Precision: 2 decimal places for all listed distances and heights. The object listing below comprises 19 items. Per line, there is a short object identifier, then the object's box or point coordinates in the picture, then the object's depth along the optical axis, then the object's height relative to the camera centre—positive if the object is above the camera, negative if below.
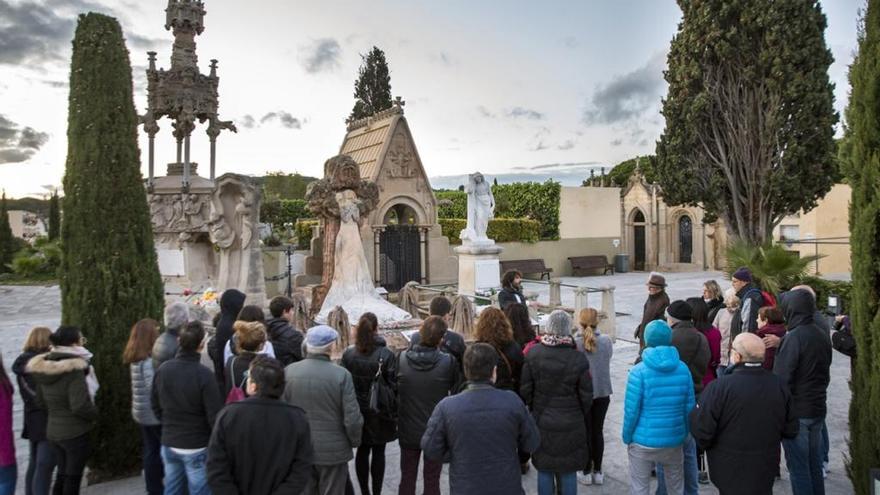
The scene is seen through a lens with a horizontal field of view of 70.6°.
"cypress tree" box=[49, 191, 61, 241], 37.01 +2.23
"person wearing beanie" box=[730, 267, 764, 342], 6.68 -0.58
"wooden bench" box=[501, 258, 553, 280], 27.83 -0.70
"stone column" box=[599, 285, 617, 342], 13.23 -1.42
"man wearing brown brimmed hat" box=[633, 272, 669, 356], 7.62 -0.63
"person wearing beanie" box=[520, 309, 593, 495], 4.70 -1.16
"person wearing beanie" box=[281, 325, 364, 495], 4.33 -1.02
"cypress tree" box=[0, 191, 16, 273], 32.88 +0.57
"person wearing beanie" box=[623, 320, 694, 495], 4.58 -1.16
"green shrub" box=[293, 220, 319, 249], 24.88 +0.73
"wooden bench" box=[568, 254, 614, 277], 30.14 -0.69
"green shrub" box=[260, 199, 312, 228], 29.55 +2.02
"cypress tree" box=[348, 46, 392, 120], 41.53 +11.18
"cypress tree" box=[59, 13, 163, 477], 6.07 +0.17
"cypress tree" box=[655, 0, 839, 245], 18.14 +4.21
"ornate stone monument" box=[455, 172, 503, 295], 15.74 +0.07
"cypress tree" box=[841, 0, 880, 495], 4.52 +0.14
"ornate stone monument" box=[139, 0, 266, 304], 17.38 +2.95
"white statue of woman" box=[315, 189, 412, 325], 12.17 -0.38
